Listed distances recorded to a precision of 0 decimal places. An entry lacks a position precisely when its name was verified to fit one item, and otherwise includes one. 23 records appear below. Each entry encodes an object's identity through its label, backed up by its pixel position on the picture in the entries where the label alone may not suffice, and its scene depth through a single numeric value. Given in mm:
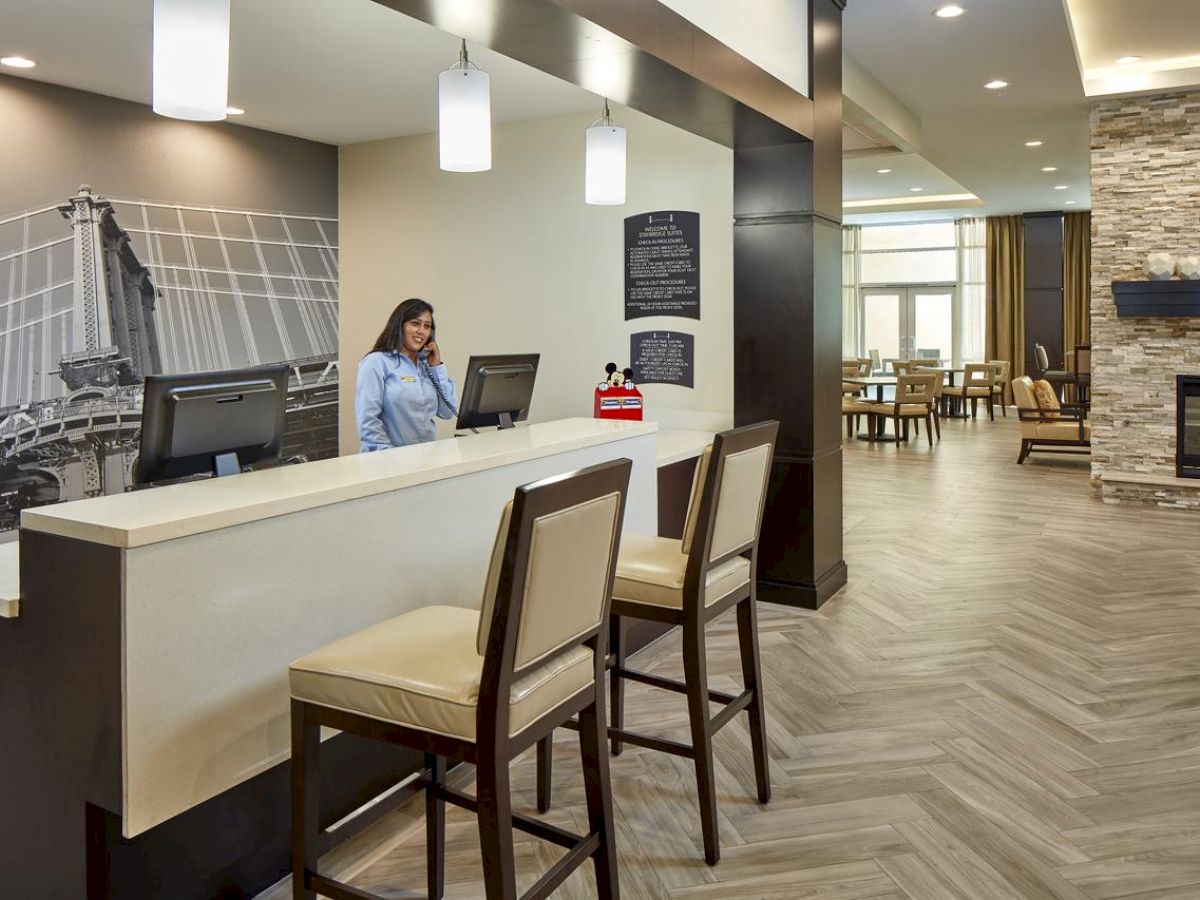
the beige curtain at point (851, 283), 16547
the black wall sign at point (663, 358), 5434
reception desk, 1863
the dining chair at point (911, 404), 11062
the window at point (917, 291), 15836
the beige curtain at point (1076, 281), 14758
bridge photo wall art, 5316
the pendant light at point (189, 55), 2334
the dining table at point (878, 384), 11469
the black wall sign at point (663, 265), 5367
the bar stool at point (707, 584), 2441
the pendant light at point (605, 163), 4180
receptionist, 4121
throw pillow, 9727
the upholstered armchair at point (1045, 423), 9594
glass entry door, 16250
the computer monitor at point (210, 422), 2422
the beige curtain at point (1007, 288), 15273
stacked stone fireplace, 7152
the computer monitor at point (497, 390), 4047
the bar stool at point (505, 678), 1696
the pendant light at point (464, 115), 3271
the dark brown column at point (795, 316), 4527
